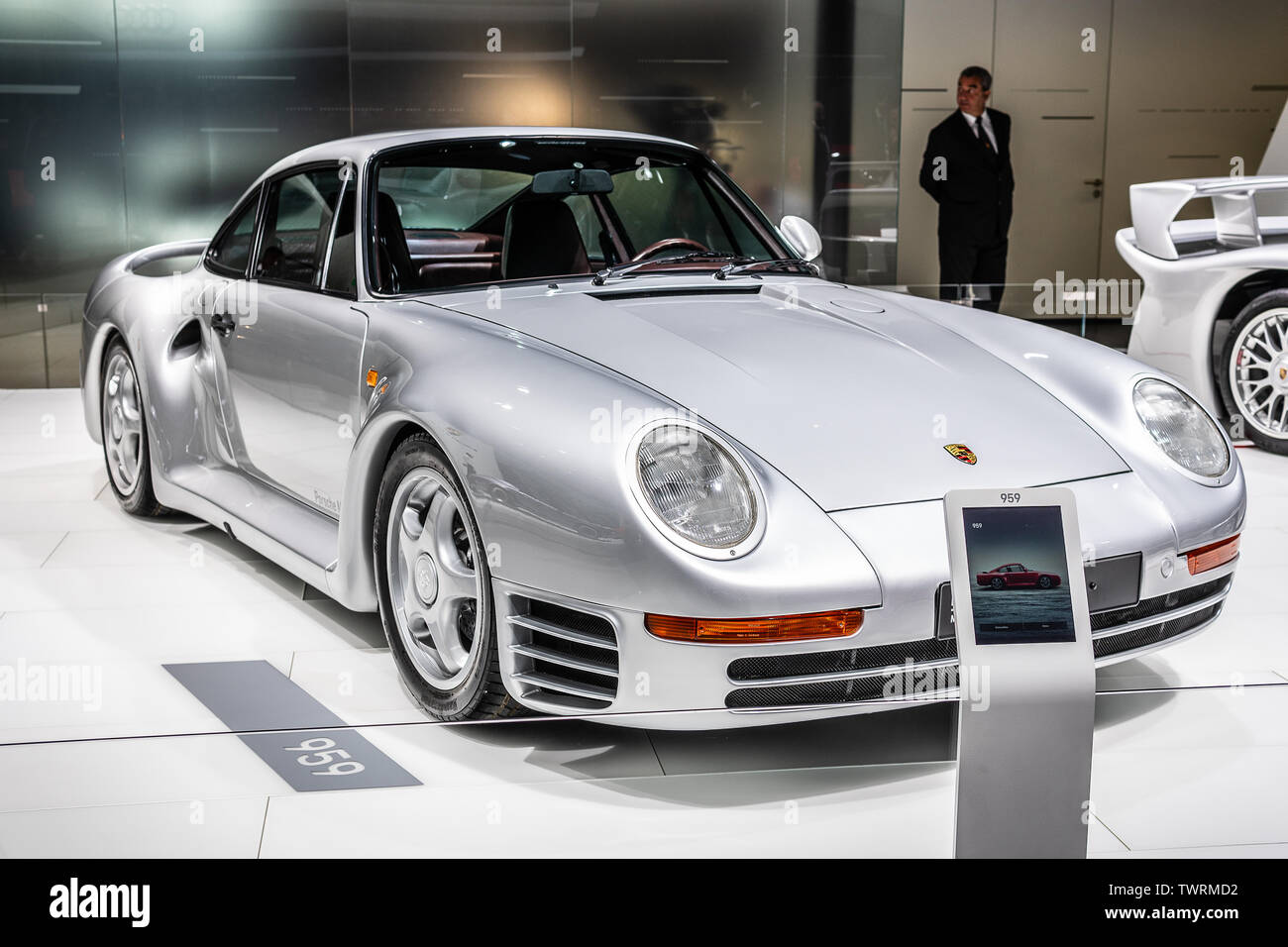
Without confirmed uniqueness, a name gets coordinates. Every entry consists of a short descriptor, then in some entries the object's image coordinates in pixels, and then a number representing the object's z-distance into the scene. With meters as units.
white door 10.37
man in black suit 7.58
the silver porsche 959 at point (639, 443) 2.17
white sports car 5.30
